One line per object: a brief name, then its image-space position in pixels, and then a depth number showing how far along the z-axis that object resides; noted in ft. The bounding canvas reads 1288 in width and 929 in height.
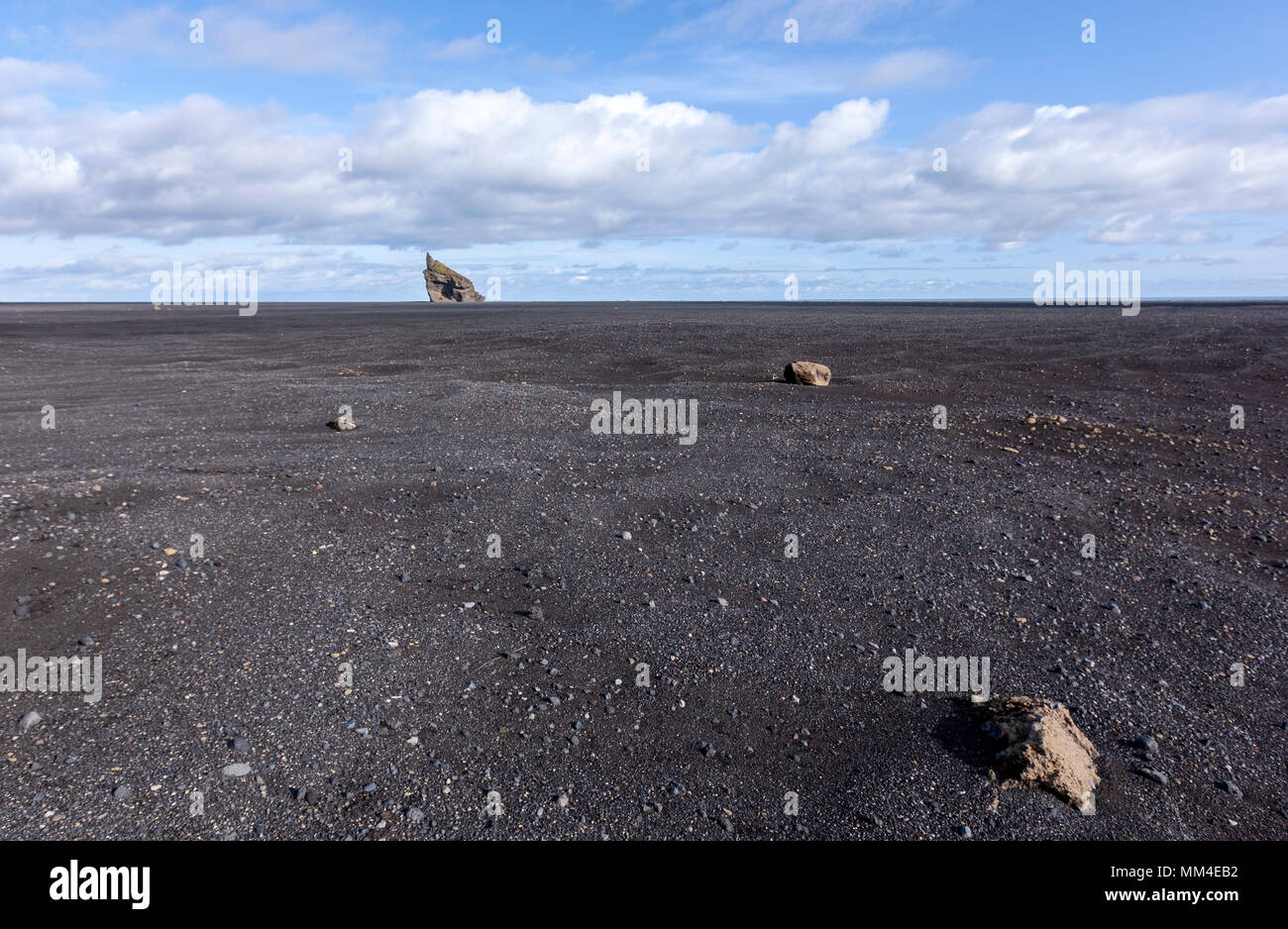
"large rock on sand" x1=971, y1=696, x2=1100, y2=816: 16.11
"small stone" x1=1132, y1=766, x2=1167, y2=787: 16.63
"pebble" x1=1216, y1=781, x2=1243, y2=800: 16.19
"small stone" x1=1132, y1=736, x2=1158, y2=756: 17.61
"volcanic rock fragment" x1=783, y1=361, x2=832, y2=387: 74.69
